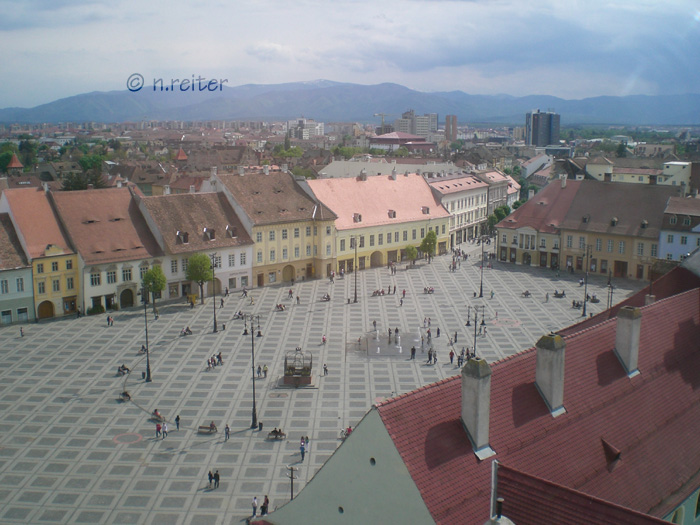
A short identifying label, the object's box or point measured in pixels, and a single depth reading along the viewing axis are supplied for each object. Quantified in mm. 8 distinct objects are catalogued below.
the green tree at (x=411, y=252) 82438
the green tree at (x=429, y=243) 83938
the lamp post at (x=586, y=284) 60441
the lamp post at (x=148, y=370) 44781
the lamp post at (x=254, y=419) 37981
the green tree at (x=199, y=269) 62250
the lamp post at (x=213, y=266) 63528
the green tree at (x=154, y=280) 59875
